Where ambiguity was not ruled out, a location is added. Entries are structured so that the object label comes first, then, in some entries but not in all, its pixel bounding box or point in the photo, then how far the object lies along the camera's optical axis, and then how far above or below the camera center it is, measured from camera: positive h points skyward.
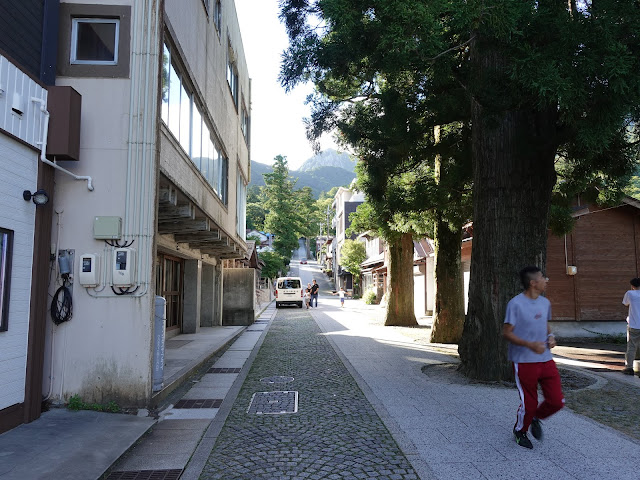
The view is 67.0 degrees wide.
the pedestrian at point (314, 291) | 32.12 -0.65
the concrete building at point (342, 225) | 57.16 +7.05
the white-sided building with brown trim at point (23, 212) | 5.25 +0.79
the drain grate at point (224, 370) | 9.40 -1.75
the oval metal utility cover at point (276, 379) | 8.32 -1.72
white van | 32.88 -0.73
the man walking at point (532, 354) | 4.55 -0.68
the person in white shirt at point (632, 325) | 8.49 -0.74
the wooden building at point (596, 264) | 14.55 +0.56
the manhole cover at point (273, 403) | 6.35 -1.70
